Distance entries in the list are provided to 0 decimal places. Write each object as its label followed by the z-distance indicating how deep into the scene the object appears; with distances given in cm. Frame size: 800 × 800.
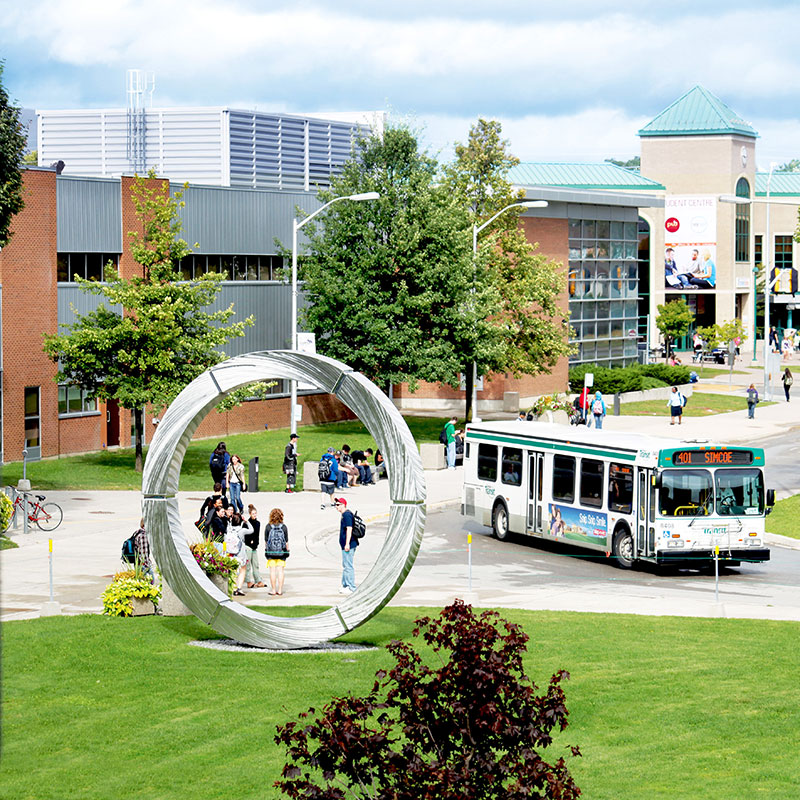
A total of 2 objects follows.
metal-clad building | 9538
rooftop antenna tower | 9806
